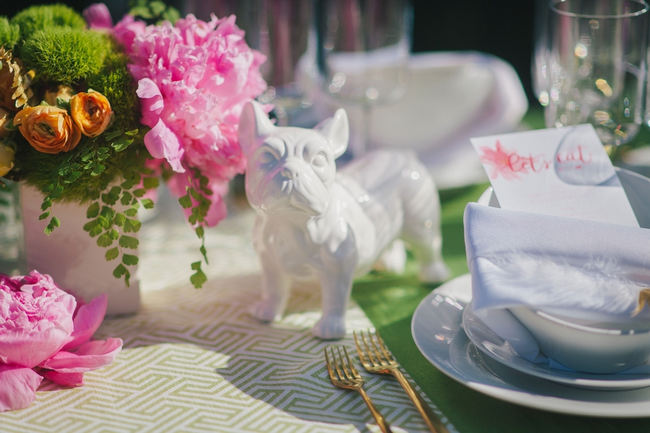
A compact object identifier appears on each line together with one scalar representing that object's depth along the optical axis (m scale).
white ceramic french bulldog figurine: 0.74
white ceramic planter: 0.81
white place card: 0.78
